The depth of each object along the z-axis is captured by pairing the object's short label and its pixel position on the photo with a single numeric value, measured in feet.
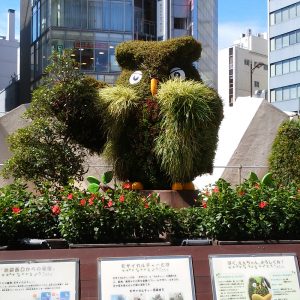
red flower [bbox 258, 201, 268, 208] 15.69
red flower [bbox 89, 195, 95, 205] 15.30
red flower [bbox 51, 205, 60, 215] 15.75
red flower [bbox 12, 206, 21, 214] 15.25
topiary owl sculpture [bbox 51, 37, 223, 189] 22.71
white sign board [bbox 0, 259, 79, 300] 11.94
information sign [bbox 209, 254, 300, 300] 12.59
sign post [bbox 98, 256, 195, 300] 12.14
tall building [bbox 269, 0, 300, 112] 138.51
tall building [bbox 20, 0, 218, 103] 88.22
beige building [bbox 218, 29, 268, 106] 194.08
